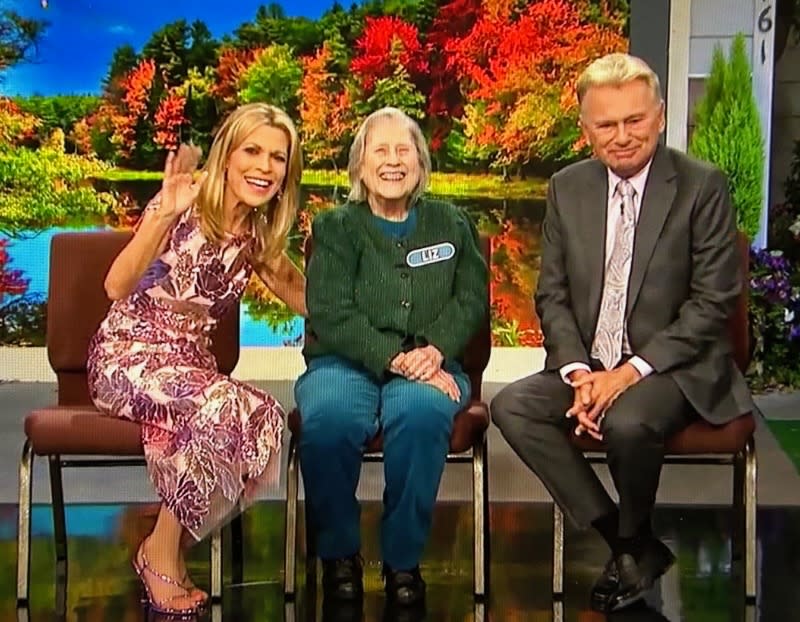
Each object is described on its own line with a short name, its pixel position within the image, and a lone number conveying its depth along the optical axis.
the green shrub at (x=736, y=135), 6.51
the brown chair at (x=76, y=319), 3.67
